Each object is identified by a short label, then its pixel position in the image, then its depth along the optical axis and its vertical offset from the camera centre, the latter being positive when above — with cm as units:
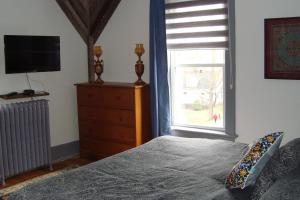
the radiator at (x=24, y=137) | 420 -69
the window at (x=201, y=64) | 413 +15
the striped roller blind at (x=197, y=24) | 411 +62
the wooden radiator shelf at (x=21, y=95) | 421 -18
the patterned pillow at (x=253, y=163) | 216 -53
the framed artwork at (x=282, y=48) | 363 +27
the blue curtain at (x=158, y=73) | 448 +5
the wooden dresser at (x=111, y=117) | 454 -51
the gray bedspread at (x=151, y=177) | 216 -66
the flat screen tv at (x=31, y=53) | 418 +32
